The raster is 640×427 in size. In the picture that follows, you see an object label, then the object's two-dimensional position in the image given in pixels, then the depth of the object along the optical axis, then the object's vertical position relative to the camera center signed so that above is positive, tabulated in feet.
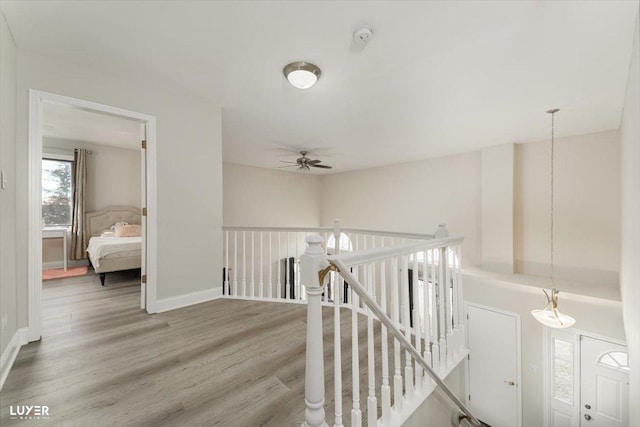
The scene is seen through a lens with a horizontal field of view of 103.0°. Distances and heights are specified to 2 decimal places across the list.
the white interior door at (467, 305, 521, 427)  14.51 -9.29
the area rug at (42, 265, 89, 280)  14.96 -3.70
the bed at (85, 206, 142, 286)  13.26 -1.98
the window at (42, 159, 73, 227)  17.60 +1.54
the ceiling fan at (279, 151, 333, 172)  16.63 +3.40
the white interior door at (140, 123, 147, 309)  9.03 +0.67
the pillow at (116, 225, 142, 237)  16.94 -1.15
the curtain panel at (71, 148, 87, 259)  17.47 +0.47
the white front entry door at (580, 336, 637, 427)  11.90 -8.19
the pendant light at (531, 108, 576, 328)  10.99 -4.55
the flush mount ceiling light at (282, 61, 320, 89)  7.64 +4.31
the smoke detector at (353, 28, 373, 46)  6.20 +4.46
